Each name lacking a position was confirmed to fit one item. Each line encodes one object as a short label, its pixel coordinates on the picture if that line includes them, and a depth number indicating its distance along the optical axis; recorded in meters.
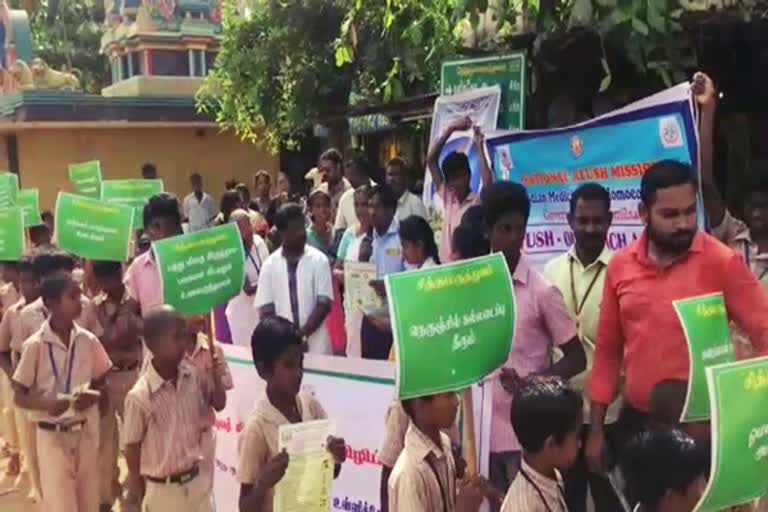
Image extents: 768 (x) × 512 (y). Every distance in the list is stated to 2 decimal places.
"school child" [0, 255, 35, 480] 5.95
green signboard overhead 6.23
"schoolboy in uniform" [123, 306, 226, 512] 4.14
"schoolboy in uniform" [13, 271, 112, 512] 4.95
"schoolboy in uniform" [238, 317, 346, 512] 3.49
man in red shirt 3.31
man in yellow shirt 4.13
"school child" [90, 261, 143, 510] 5.70
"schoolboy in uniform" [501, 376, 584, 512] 2.74
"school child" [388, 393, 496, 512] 2.91
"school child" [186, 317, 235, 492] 4.42
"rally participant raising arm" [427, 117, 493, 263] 5.75
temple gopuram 18.45
